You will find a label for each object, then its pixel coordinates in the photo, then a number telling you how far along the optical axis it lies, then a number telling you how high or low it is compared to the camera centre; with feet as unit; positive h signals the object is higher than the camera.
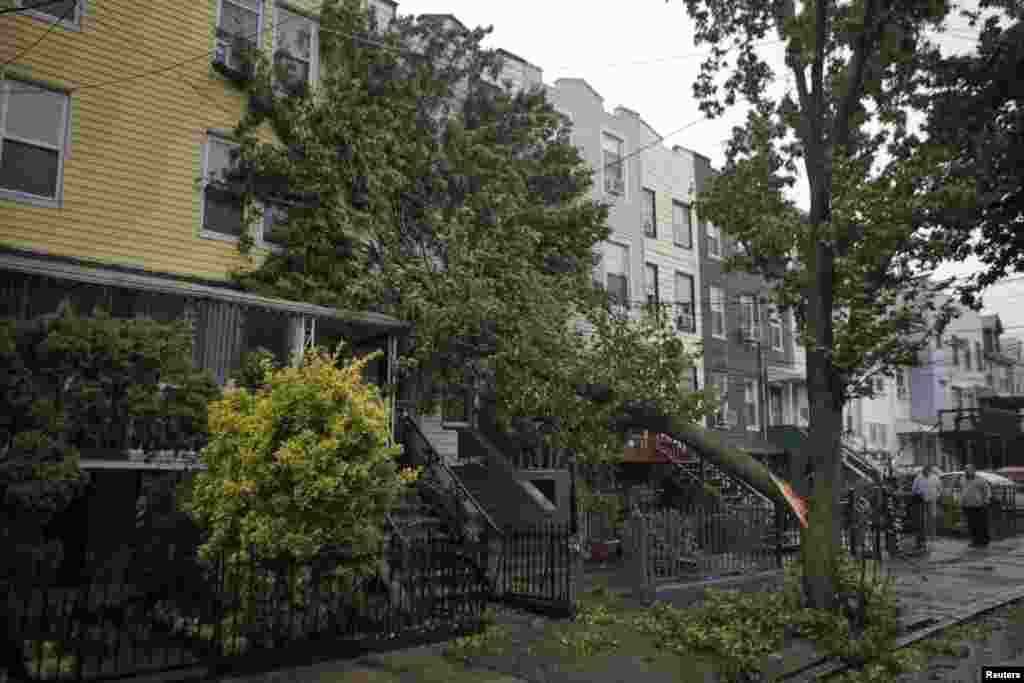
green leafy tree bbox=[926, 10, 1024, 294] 39.37 +17.72
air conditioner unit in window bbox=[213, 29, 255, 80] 48.08 +24.79
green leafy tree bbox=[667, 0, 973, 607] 31.12 +11.35
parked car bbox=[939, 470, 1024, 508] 78.43 -1.98
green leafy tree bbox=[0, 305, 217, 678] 23.95 +1.87
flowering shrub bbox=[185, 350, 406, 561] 26.71 -0.37
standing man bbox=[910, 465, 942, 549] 60.44 -2.61
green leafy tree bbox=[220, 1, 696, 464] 38.58 +15.41
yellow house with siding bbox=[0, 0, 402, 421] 39.58 +15.91
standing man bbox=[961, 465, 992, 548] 64.75 -3.59
